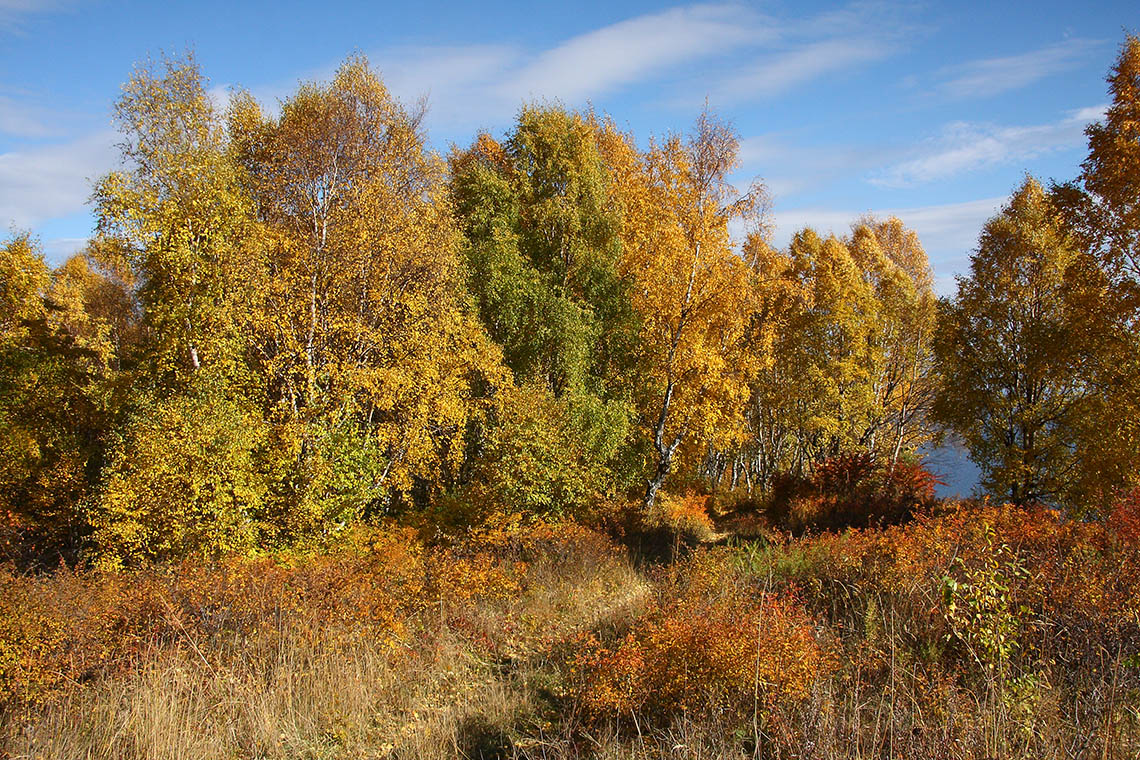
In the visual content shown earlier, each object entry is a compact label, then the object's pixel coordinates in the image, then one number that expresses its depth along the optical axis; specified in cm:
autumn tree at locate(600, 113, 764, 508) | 1700
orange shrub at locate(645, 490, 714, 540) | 1611
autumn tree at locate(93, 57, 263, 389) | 1301
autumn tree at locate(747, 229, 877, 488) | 2319
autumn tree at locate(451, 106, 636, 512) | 1781
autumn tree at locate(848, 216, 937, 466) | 2438
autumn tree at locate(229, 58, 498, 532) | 1426
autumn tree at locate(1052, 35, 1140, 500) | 1273
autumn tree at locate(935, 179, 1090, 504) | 1709
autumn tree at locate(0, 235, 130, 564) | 1603
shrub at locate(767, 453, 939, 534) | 1441
